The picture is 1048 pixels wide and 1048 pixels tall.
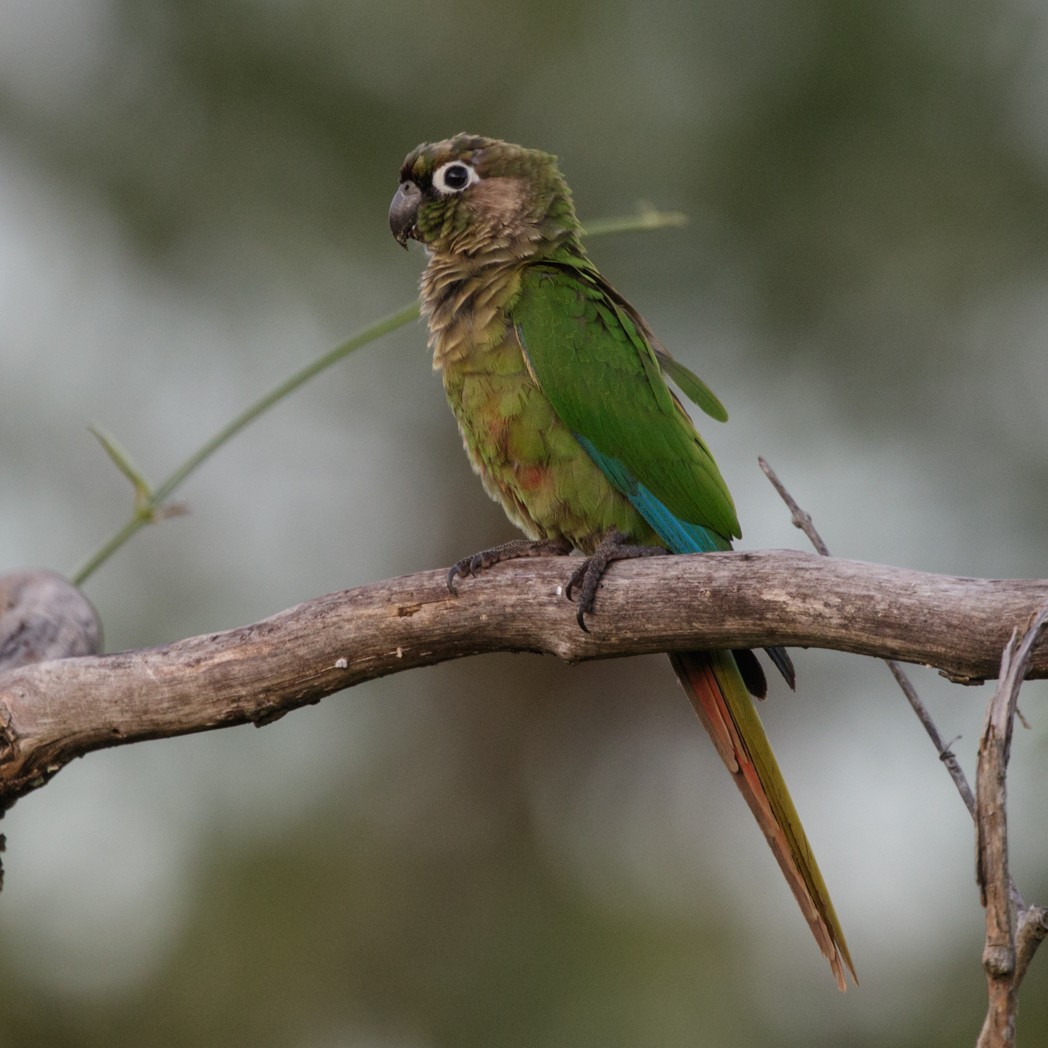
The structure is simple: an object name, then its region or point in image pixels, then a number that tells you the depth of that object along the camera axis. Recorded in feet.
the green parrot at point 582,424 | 19.18
